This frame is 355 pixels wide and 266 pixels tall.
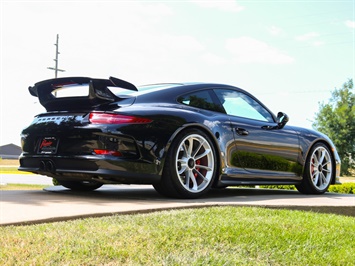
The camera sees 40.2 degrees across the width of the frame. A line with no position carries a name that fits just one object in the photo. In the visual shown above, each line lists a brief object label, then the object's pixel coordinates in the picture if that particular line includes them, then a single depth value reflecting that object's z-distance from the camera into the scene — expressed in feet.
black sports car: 15.67
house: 291.99
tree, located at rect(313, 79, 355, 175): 161.46
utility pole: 113.29
